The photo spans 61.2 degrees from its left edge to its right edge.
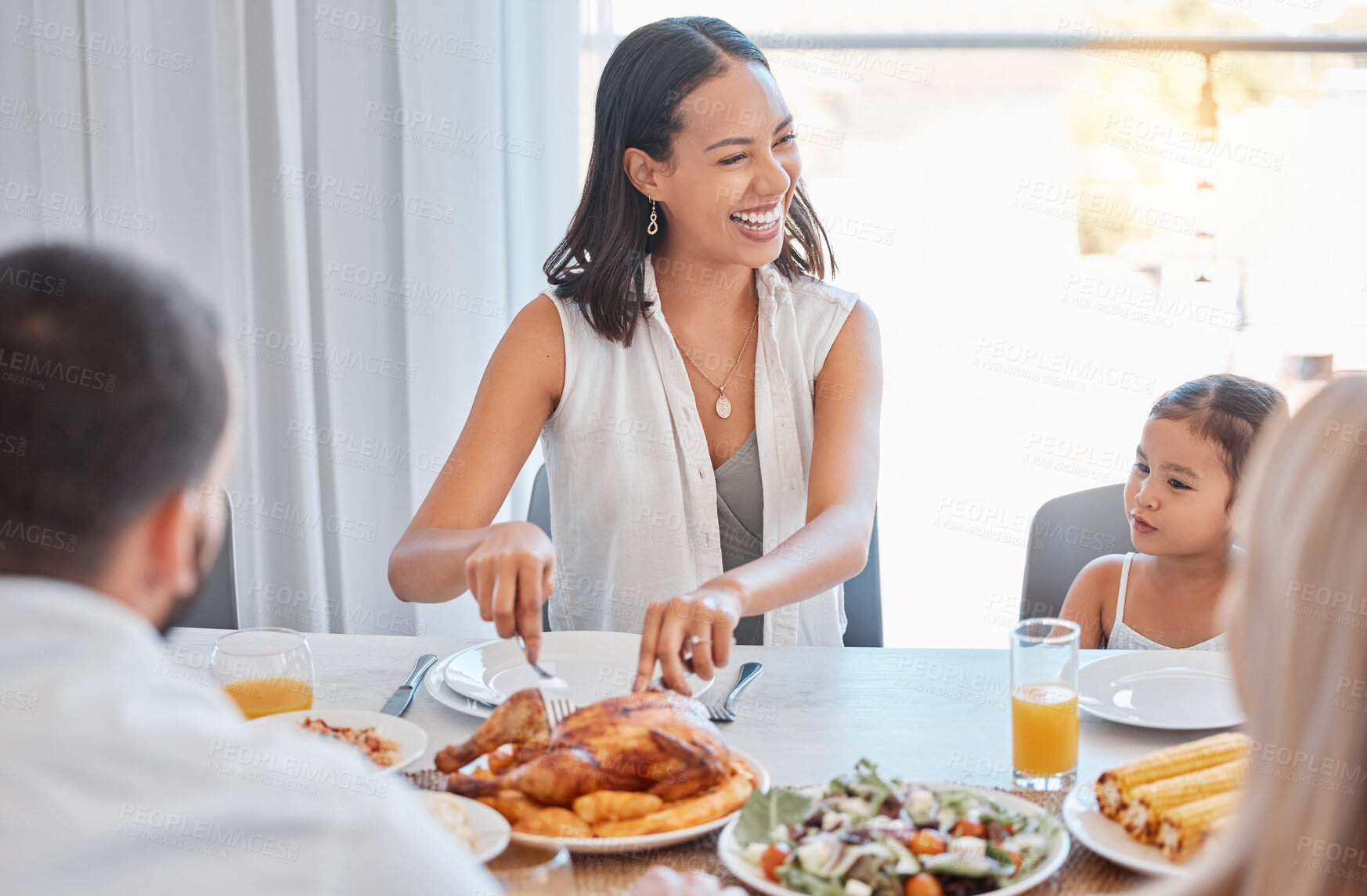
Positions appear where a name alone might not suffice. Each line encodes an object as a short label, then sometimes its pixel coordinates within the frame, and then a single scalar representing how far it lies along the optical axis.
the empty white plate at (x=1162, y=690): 1.24
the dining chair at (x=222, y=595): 1.98
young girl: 1.79
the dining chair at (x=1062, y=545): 1.92
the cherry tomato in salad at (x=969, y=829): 0.94
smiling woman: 1.87
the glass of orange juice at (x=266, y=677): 1.22
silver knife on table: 1.30
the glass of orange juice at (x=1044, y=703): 1.09
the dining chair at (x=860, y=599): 2.03
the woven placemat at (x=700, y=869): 0.91
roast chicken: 0.99
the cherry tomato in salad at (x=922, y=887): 0.85
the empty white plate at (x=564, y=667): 1.36
